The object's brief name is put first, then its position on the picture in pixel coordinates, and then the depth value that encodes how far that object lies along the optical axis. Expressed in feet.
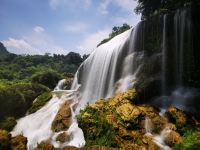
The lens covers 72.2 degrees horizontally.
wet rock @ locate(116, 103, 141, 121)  24.55
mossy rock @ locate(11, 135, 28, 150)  23.84
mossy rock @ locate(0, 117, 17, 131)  34.65
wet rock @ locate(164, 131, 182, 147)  21.70
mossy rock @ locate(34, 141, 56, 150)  19.61
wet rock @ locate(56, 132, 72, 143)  27.25
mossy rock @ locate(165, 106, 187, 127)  24.04
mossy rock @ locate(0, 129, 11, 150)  23.02
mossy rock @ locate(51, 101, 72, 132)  29.77
